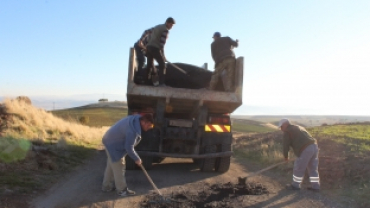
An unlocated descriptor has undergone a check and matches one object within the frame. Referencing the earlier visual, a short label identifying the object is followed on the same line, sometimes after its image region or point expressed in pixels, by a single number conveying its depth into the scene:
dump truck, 7.91
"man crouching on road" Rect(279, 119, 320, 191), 7.11
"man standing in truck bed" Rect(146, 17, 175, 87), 8.25
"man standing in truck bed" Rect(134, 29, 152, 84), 8.66
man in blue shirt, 6.14
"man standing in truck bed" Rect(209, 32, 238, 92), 8.57
